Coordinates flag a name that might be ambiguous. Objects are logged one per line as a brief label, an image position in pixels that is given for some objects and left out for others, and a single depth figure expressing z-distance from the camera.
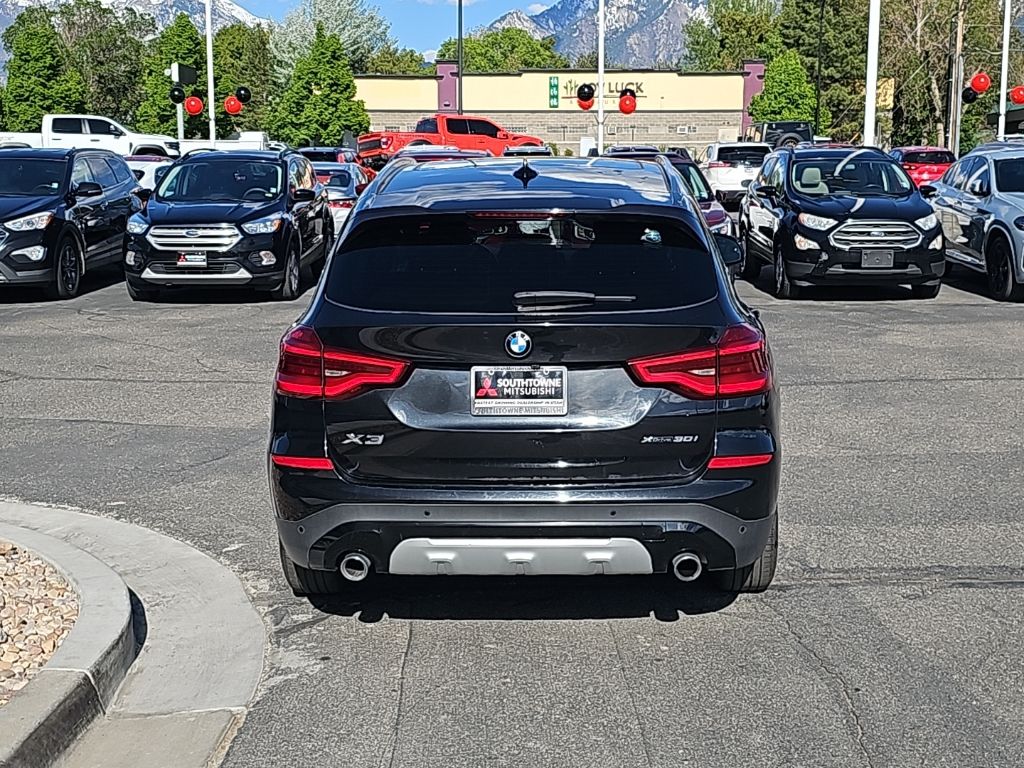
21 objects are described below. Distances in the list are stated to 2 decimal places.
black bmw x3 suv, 4.90
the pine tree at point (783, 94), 71.19
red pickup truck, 45.78
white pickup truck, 39.09
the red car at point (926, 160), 39.31
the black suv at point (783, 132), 50.59
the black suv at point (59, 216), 15.91
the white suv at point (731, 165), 34.16
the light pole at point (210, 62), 39.35
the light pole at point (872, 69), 27.40
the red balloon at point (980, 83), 42.24
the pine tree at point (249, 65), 89.50
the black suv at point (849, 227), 15.84
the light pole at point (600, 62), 44.06
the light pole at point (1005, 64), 47.34
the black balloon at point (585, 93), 43.19
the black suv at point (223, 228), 15.86
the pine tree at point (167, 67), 59.62
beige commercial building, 77.25
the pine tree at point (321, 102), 61.91
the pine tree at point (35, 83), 61.72
